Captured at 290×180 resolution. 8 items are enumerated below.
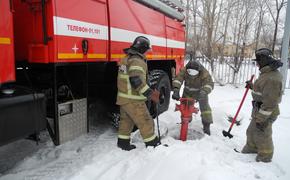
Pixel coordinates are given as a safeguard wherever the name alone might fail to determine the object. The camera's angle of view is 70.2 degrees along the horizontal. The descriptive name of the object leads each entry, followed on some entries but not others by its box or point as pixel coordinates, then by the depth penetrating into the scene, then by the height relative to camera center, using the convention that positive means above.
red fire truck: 2.09 +0.03
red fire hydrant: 3.55 -0.84
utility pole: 6.72 +0.65
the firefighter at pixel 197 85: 3.76 -0.42
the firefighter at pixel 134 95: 2.95 -0.50
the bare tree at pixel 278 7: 10.90 +3.20
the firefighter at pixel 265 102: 2.86 -0.53
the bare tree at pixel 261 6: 14.56 +4.16
